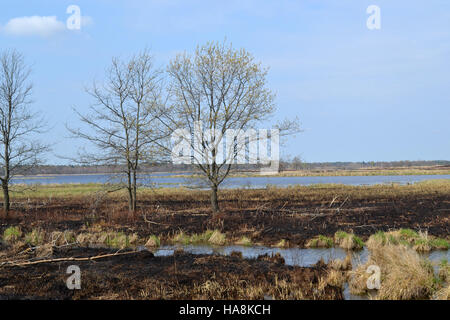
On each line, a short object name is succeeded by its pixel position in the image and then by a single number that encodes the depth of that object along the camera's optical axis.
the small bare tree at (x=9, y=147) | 24.67
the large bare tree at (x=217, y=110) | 22.39
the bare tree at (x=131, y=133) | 23.06
